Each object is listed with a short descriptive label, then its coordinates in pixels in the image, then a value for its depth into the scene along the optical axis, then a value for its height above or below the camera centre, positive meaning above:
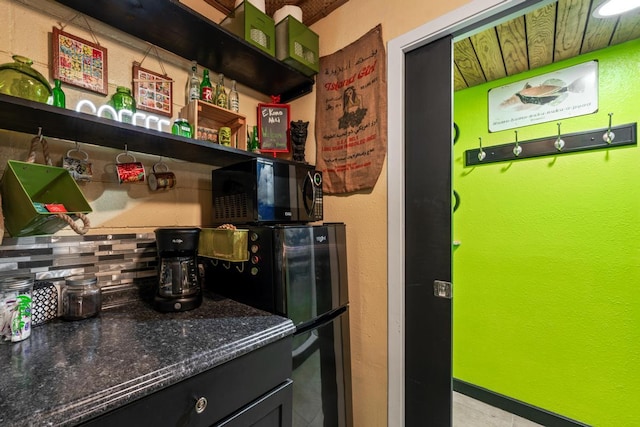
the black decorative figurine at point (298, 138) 1.56 +0.42
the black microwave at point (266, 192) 1.17 +0.08
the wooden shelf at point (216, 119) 1.26 +0.48
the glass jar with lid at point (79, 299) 0.91 -0.31
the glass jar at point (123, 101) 1.08 +0.45
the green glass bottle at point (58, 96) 0.91 +0.40
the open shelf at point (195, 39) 1.04 +0.79
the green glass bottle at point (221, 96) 1.37 +0.59
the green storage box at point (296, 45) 1.41 +0.91
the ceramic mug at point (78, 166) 0.98 +0.17
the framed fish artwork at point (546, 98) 1.65 +0.75
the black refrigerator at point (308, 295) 1.04 -0.37
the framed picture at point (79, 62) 0.99 +0.58
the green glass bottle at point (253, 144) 1.51 +0.37
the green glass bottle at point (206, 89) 1.32 +0.60
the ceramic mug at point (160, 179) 1.20 +0.14
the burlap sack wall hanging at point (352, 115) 1.34 +0.51
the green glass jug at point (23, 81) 0.79 +0.40
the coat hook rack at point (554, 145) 1.52 +0.41
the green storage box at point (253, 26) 1.30 +0.93
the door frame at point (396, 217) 1.25 -0.04
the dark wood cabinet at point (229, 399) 0.59 -0.49
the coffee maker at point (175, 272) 0.99 -0.23
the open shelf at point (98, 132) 0.77 +0.28
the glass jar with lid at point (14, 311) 0.75 -0.29
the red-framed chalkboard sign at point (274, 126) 1.55 +0.49
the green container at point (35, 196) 0.79 +0.05
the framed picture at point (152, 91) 1.19 +0.56
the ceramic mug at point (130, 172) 1.06 +0.16
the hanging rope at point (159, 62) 1.20 +0.71
